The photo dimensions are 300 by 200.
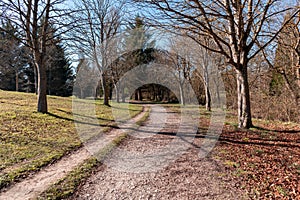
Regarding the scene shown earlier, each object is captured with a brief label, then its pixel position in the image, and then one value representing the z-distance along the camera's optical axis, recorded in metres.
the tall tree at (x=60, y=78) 28.92
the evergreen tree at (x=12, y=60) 22.15
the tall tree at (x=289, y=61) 10.30
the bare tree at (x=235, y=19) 6.29
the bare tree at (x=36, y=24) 8.50
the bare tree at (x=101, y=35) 14.77
